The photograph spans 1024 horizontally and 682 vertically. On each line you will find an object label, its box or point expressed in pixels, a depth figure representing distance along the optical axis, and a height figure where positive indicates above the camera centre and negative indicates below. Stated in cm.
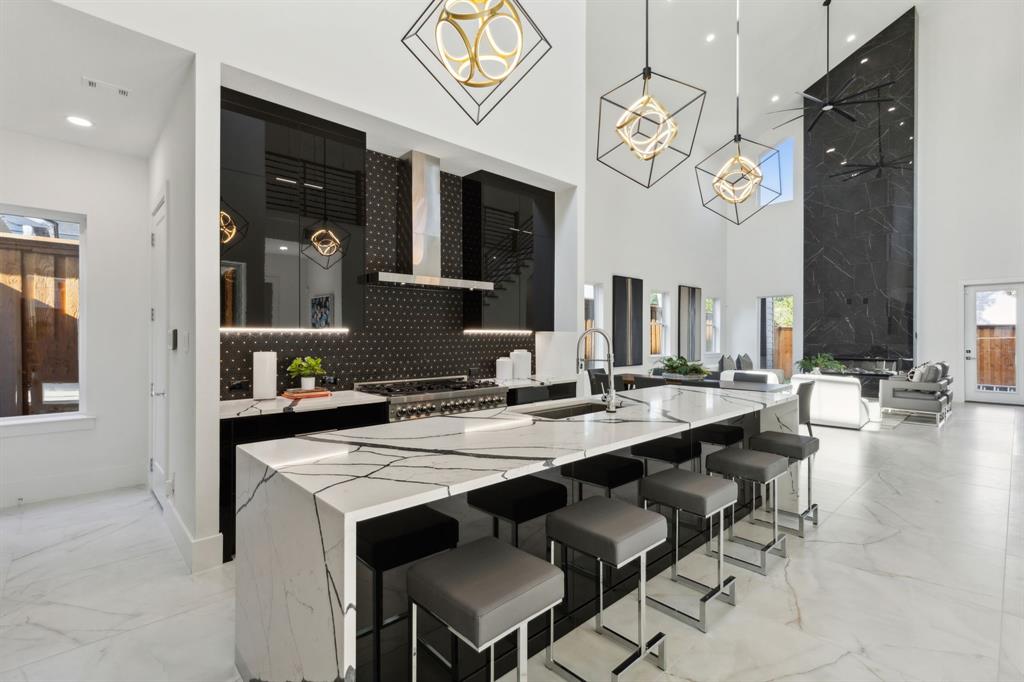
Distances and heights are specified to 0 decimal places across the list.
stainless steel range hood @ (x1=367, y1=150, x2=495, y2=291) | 400 +100
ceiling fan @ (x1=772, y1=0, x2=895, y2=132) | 1034 +538
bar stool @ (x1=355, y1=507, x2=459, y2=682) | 152 -67
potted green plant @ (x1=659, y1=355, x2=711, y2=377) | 603 -37
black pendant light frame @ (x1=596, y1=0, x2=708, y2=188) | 823 +407
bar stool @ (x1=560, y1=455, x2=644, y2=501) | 234 -67
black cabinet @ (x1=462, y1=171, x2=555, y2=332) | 451 +85
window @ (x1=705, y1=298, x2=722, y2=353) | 1170 +33
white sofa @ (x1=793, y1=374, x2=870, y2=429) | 666 -92
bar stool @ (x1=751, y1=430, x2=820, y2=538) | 298 -69
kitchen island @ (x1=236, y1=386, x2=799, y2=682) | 113 -40
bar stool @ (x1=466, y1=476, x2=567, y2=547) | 190 -66
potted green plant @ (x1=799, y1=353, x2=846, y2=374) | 836 -46
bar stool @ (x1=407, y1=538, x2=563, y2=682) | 120 -68
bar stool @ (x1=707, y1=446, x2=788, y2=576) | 256 -72
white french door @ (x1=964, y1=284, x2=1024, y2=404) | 884 -9
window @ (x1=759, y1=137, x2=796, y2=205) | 1137 +408
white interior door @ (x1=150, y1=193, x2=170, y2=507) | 338 -11
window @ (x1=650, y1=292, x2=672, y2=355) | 966 +31
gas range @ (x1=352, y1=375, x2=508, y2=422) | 345 -45
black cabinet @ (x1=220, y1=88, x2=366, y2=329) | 294 +82
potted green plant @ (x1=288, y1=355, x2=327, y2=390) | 346 -23
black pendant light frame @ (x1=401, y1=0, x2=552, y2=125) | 373 +222
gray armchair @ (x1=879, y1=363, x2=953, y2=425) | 722 -86
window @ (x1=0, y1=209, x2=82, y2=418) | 364 +20
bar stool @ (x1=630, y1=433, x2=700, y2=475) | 279 -66
